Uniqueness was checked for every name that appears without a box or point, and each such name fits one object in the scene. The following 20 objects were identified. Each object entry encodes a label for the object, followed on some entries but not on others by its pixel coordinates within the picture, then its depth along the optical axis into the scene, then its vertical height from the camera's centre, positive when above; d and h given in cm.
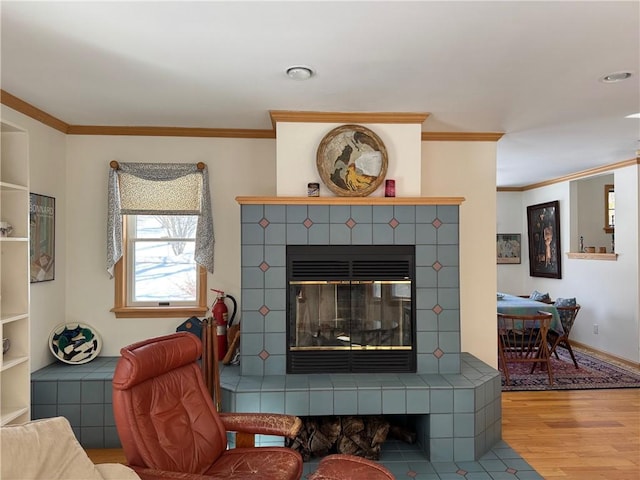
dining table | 568 -78
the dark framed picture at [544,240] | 741 +9
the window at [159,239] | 405 +6
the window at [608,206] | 695 +58
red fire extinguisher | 398 -63
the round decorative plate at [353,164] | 366 +63
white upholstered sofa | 150 -70
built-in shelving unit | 276 -14
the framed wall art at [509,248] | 851 -5
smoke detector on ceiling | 271 +101
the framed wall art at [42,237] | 355 +8
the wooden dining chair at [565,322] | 561 -95
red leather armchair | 215 -90
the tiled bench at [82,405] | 346 -116
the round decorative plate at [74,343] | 384 -80
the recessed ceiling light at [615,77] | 284 +103
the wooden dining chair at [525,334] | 500 -100
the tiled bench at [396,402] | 325 -109
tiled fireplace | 346 -30
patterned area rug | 499 -148
